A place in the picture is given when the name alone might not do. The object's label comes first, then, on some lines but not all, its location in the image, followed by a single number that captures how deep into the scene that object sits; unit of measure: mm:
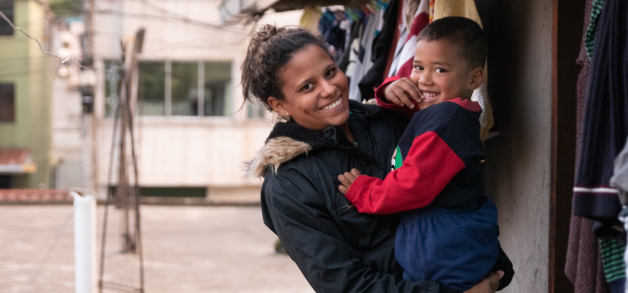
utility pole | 5867
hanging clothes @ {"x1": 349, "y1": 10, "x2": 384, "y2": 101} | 3170
